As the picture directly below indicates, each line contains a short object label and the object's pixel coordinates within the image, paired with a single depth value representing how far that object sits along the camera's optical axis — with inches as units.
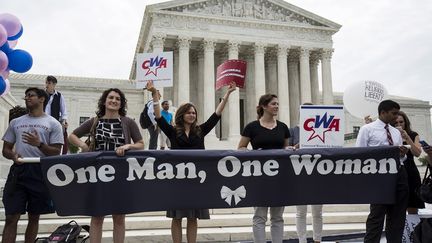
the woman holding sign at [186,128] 210.4
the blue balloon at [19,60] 299.7
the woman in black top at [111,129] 196.1
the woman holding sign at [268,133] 201.3
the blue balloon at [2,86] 268.5
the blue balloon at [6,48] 288.0
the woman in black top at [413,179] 231.5
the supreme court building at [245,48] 1376.7
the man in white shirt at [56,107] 363.6
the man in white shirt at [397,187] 212.4
